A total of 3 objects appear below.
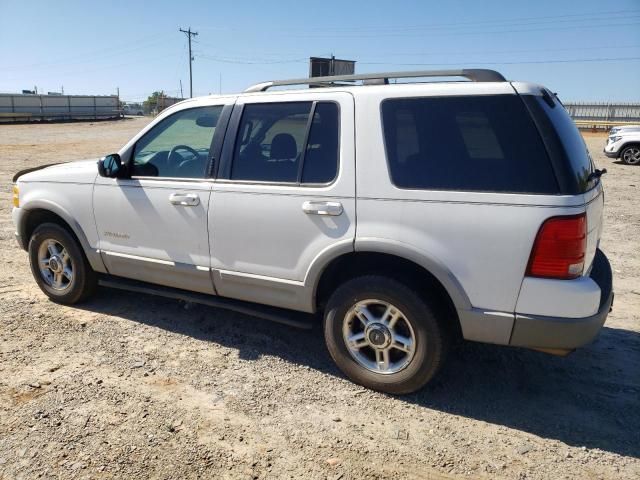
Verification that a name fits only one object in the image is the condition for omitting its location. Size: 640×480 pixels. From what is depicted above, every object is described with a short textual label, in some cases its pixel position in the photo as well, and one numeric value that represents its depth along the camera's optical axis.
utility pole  67.12
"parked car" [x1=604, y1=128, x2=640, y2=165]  16.25
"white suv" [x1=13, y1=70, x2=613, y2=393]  2.75
